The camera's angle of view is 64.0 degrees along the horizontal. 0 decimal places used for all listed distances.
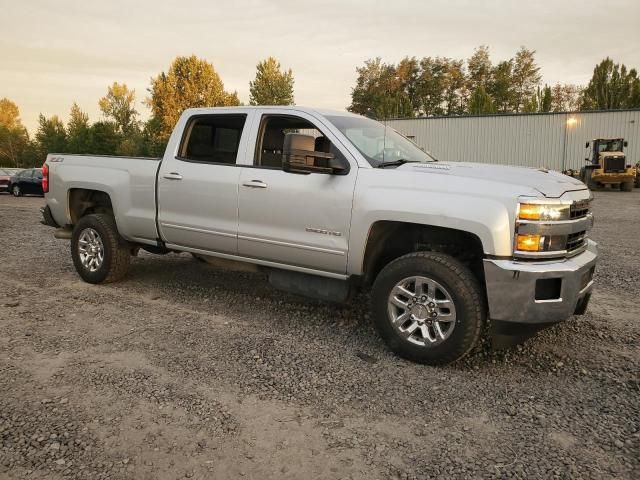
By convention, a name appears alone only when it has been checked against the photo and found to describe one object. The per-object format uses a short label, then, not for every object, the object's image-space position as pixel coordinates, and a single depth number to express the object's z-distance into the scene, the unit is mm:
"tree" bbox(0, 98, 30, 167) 71812
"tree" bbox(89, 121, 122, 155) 53312
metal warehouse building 30278
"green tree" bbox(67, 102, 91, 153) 53488
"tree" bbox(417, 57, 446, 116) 62844
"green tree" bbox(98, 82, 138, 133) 69550
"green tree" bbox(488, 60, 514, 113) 59844
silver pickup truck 3459
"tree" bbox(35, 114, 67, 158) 57844
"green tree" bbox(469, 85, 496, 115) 44375
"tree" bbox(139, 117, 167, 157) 46841
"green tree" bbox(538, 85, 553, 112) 46156
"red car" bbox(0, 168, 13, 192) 24359
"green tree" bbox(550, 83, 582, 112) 60031
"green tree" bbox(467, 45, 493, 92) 60906
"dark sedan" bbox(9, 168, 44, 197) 23656
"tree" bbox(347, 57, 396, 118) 63250
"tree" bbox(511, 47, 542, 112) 59969
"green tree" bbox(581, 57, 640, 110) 48594
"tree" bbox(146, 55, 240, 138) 48312
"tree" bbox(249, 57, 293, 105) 53125
